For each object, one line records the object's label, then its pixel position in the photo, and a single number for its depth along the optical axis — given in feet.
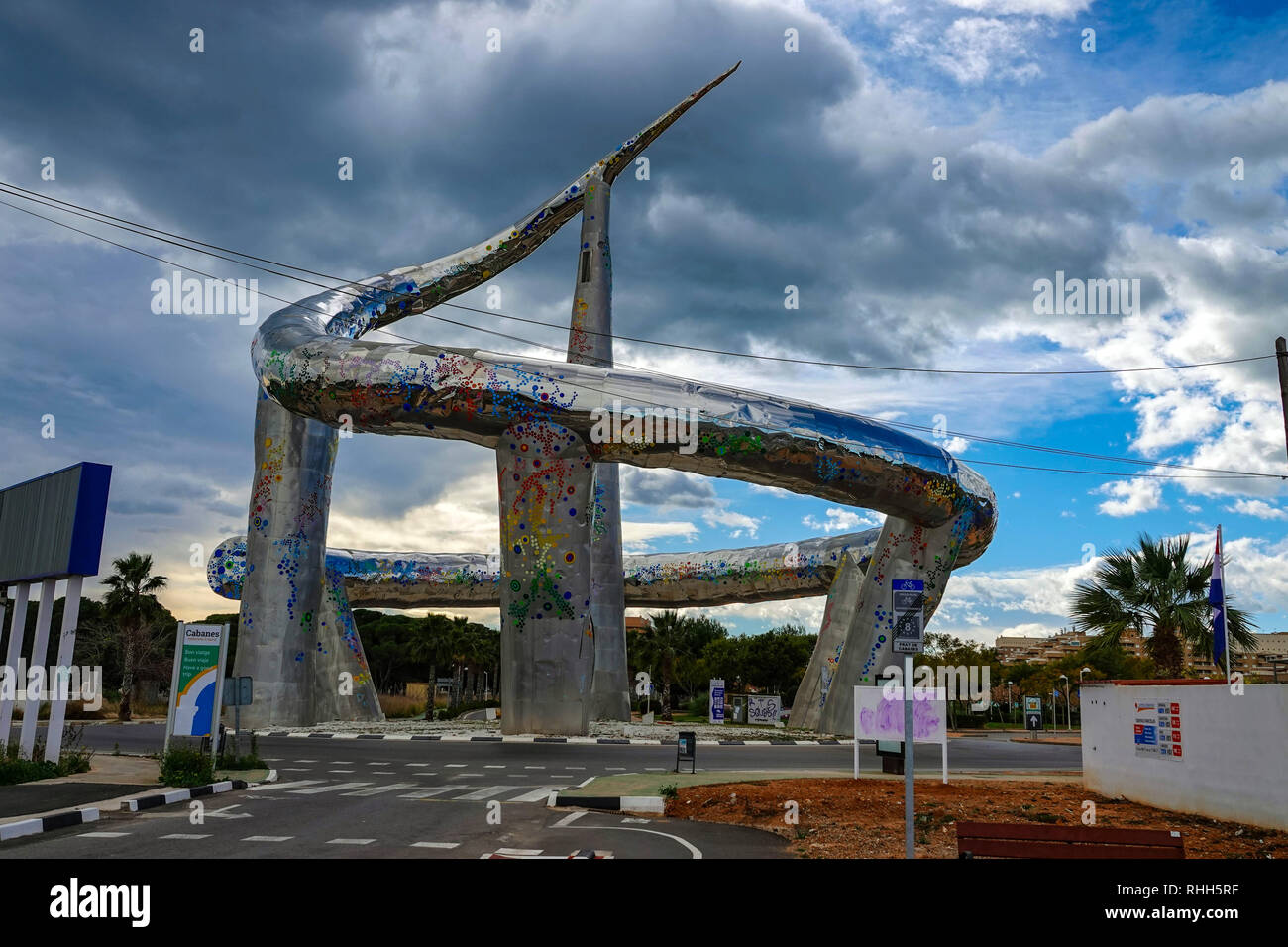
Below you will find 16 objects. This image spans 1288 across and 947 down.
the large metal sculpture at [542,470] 83.82
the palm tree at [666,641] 164.66
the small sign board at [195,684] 57.21
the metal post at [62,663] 53.01
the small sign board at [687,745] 59.26
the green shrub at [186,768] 50.03
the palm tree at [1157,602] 78.69
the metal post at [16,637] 58.23
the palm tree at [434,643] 179.42
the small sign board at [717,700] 126.00
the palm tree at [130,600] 141.18
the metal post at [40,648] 54.46
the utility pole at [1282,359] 50.11
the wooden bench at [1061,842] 24.13
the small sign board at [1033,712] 156.25
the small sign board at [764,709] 135.74
